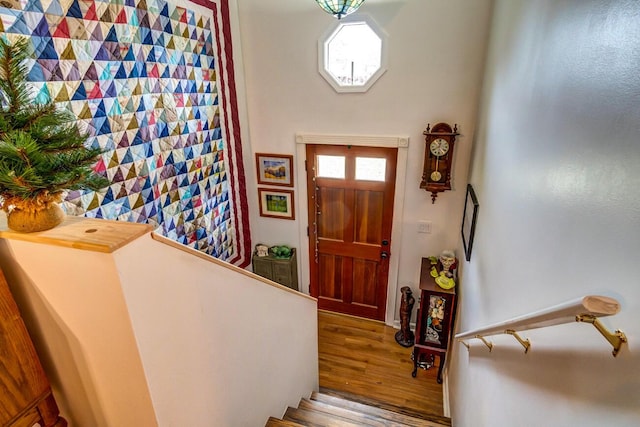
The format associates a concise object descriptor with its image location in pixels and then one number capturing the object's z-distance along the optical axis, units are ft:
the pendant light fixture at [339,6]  7.17
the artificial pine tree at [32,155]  2.87
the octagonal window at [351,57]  10.75
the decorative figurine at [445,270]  10.59
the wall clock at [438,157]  10.47
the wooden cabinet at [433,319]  10.60
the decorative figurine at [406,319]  12.37
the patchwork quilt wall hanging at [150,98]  6.48
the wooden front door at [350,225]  11.98
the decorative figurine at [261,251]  13.92
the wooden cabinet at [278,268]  13.61
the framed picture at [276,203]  13.26
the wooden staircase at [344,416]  7.80
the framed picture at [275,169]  12.70
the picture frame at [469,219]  8.73
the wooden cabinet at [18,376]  3.09
